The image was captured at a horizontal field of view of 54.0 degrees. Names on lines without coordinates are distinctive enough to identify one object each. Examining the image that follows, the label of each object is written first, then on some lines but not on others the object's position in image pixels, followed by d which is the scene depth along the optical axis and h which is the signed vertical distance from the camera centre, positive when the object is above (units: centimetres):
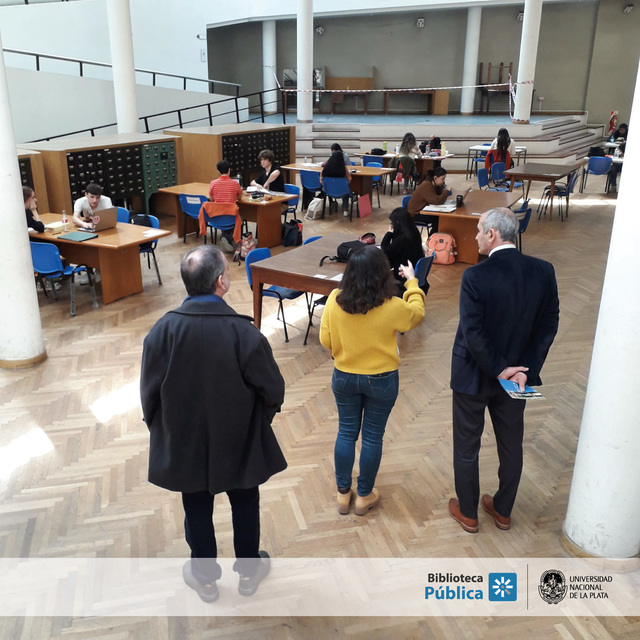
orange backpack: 809 -169
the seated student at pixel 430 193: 778 -100
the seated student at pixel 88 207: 665 -106
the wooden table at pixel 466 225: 790 -142
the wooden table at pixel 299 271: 508 -129
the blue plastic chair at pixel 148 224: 712 -131
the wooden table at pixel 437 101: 1893 +21
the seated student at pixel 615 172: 1273 -120
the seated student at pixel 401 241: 512 -105
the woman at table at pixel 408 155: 1163 -84
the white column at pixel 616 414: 271 -132
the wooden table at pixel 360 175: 1079 -110
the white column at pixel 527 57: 1502 +121
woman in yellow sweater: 295 -109
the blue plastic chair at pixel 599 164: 1236 -102
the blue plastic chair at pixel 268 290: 565 -159
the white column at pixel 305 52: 1454 +123
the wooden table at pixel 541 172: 998 -97
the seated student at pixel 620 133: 1389 -50
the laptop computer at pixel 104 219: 659 -115
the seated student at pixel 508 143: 1111 -62
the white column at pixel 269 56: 1867 +145
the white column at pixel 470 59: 1744 +134
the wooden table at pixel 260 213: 851 -141
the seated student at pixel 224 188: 809 -101
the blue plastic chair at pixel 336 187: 1012 -124
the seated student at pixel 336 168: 1005 -93
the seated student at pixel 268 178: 898 -98
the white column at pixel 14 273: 465 -126
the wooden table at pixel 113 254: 639 -149
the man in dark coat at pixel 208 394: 234 -105
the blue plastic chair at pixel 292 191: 923 -118
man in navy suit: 293 -105
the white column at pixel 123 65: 1036 +64
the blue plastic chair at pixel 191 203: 855 -127
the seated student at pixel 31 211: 621 -104
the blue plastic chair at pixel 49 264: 595 -146
